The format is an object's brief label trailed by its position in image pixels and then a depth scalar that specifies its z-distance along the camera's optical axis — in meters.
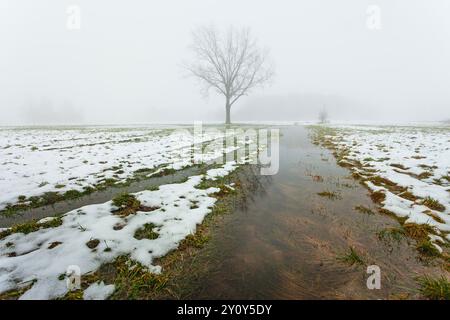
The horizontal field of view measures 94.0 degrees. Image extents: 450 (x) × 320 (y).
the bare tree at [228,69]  34.25
